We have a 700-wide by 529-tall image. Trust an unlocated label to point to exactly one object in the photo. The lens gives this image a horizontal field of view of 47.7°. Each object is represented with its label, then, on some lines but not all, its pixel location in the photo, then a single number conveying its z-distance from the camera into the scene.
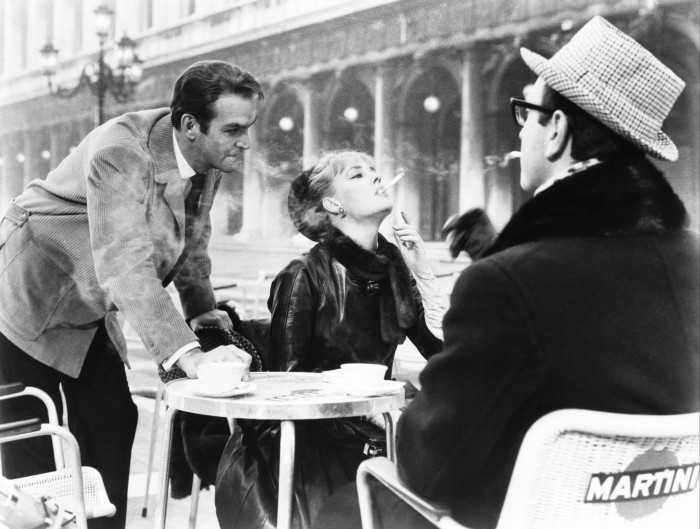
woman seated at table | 2.23
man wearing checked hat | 1.13
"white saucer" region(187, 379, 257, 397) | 1.71
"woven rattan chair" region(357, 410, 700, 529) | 1.06
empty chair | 1.91
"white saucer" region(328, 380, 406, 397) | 1.75
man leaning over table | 2.23
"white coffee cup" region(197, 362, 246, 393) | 1.69
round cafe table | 1.65
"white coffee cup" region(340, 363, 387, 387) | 1.76
